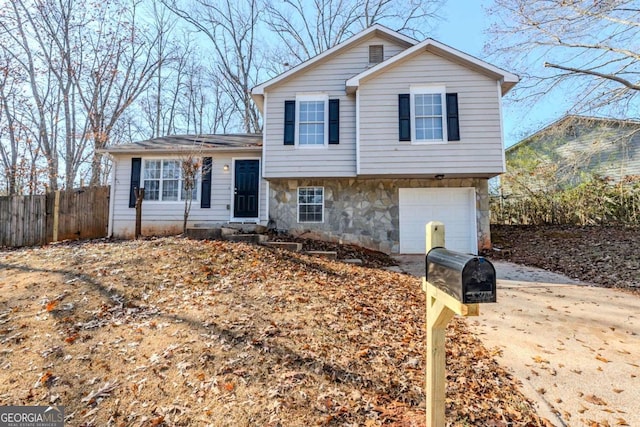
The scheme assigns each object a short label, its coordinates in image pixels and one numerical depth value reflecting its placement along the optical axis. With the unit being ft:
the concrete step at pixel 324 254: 25.85
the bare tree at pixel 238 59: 65.57
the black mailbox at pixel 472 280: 4.68
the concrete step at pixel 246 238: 26.52
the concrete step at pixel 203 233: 26.13
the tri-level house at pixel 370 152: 29.58
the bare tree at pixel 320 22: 62.85
